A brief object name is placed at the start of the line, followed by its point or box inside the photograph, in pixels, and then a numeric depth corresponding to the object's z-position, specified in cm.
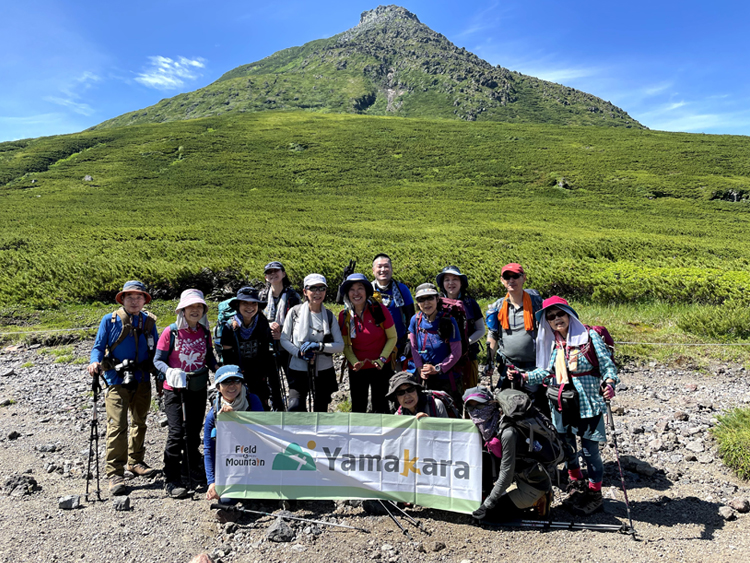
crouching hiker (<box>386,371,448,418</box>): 441
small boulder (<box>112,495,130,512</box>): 447
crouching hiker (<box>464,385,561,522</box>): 399
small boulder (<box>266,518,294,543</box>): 401
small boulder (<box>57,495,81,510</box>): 446
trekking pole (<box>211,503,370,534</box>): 416
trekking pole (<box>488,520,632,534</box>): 402
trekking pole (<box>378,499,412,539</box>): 410
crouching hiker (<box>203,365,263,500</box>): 446
